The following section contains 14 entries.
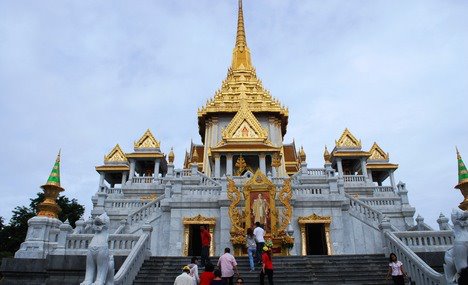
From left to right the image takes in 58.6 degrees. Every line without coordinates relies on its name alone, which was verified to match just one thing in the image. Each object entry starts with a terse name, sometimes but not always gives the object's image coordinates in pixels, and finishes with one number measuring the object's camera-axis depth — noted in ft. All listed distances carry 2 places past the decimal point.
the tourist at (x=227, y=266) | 31.53
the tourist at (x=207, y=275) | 27.04
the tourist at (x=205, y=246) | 40.91
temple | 58.34
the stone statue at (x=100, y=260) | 30.07
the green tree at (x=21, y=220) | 103.09
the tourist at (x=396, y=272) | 31.99
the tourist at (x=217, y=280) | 26.40
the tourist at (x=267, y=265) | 33.83
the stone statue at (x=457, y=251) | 27.96
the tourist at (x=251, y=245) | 40.32
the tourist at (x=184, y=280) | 25.38
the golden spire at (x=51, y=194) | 52.54
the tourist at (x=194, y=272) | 29.37
